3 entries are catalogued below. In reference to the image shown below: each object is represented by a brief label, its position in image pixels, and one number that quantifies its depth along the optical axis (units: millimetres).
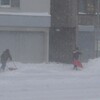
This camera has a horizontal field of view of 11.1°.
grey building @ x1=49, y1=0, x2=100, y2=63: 37188
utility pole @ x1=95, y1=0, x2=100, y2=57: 37500
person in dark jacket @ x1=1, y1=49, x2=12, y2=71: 29569
